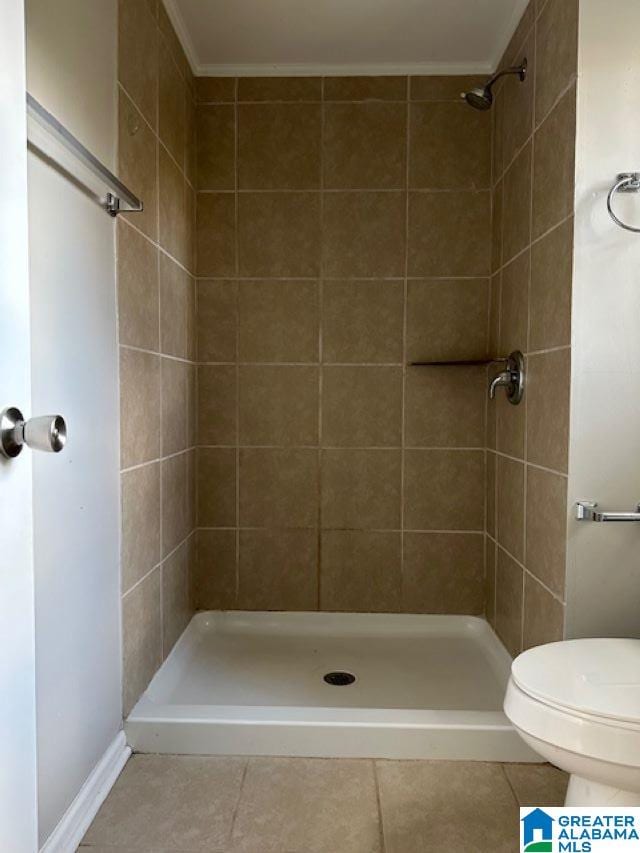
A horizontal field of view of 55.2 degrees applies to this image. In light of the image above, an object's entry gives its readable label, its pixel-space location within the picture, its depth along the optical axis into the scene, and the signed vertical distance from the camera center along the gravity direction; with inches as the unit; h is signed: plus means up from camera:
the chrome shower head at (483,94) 76.7 +38.6
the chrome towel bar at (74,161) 43.3 +18.7
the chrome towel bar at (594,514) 59.3 -11.5
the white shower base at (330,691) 66.0 -37.9
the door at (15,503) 26.6 -5.0
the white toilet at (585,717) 42.2 -22.9
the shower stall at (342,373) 94.3 +3.4
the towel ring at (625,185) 58.6 +20.3
